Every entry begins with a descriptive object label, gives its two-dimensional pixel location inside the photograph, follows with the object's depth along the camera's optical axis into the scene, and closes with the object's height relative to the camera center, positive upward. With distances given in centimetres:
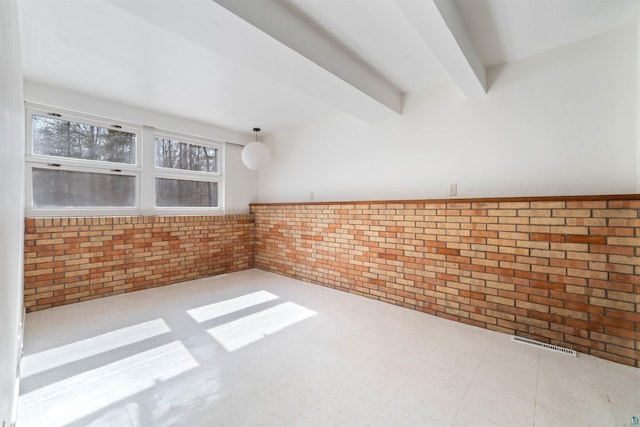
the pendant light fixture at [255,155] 434 +83
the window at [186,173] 437 +57
